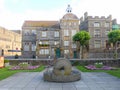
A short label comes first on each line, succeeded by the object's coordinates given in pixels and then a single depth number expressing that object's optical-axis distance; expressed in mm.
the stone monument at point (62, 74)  7185
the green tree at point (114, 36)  22784
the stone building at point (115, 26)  29514
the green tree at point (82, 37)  23868
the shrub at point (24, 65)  13546
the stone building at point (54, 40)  27114
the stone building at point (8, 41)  30783
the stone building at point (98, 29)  27680
